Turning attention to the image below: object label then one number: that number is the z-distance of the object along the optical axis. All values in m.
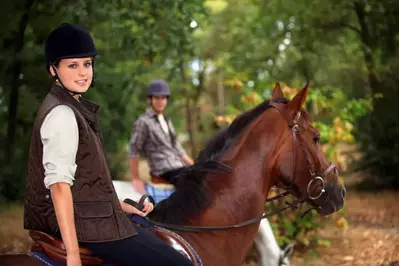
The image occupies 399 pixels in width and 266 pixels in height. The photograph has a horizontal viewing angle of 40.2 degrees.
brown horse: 3.51
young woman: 2.48
